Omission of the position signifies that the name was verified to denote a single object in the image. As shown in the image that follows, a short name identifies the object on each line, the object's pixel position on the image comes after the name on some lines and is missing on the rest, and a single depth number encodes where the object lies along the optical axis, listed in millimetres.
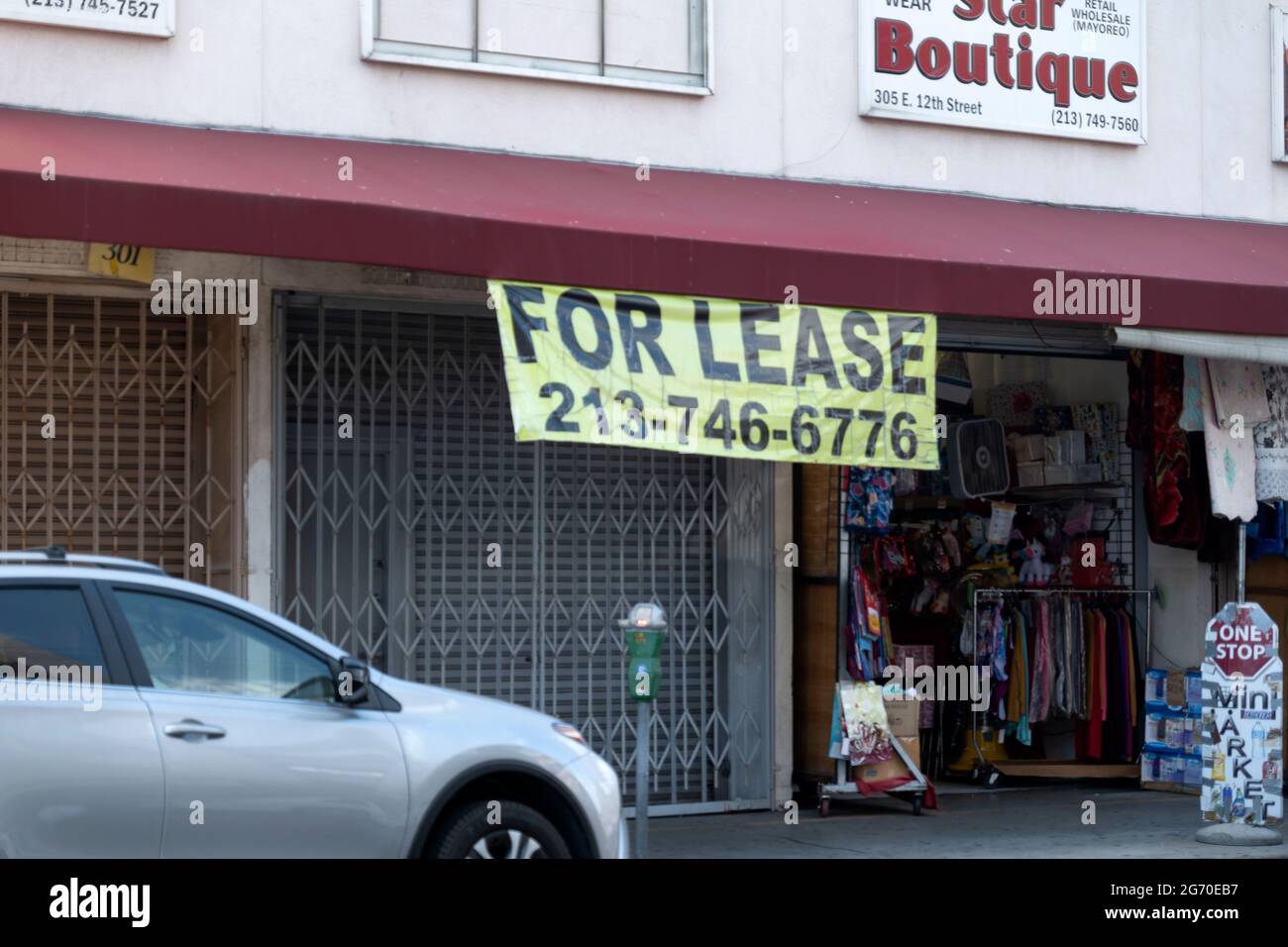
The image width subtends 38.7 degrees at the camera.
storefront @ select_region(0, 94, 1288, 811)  9891
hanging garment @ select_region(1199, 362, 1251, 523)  12312
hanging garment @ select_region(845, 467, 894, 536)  13078
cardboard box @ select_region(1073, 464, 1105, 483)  14961
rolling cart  12711
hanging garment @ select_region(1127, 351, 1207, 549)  13438
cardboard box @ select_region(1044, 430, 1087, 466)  14992
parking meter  9344
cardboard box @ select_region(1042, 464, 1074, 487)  14992
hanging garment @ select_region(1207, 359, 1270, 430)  12438
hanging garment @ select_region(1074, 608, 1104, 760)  14594
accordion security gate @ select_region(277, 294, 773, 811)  11523
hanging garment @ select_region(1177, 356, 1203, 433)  12578
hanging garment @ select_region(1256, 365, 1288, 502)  12539
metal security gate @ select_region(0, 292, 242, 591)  10758
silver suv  6922
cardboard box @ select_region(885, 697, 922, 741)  12953
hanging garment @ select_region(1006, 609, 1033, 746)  14492
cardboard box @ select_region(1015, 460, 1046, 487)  15125
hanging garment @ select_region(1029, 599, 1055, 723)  14445
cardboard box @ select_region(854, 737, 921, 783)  12812
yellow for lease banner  10039
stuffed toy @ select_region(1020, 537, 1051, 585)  15023
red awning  9305
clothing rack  14570
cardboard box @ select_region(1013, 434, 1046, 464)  15125
